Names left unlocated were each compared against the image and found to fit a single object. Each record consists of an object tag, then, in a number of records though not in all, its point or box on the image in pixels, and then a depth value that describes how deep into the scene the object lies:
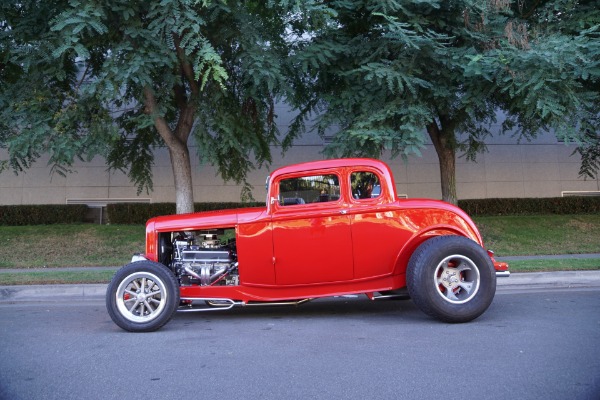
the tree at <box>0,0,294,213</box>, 9.68
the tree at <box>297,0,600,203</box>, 9.76
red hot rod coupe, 6.38
